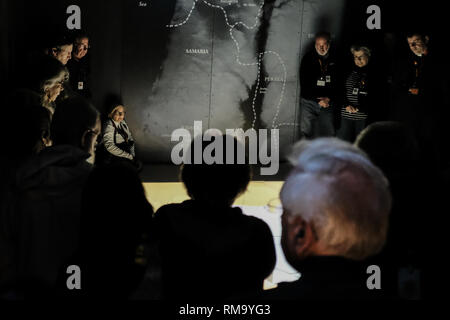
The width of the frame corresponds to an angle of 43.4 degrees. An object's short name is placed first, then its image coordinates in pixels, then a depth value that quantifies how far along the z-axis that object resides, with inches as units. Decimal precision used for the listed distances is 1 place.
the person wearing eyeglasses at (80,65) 222.8
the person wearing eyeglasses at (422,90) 196.5
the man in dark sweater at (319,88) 257.0
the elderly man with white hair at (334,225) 57.6
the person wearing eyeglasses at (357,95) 244.1
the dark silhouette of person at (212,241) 81.3
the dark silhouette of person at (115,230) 81.8
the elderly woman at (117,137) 231.1
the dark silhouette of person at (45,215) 88.5
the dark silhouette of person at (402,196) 82.9
